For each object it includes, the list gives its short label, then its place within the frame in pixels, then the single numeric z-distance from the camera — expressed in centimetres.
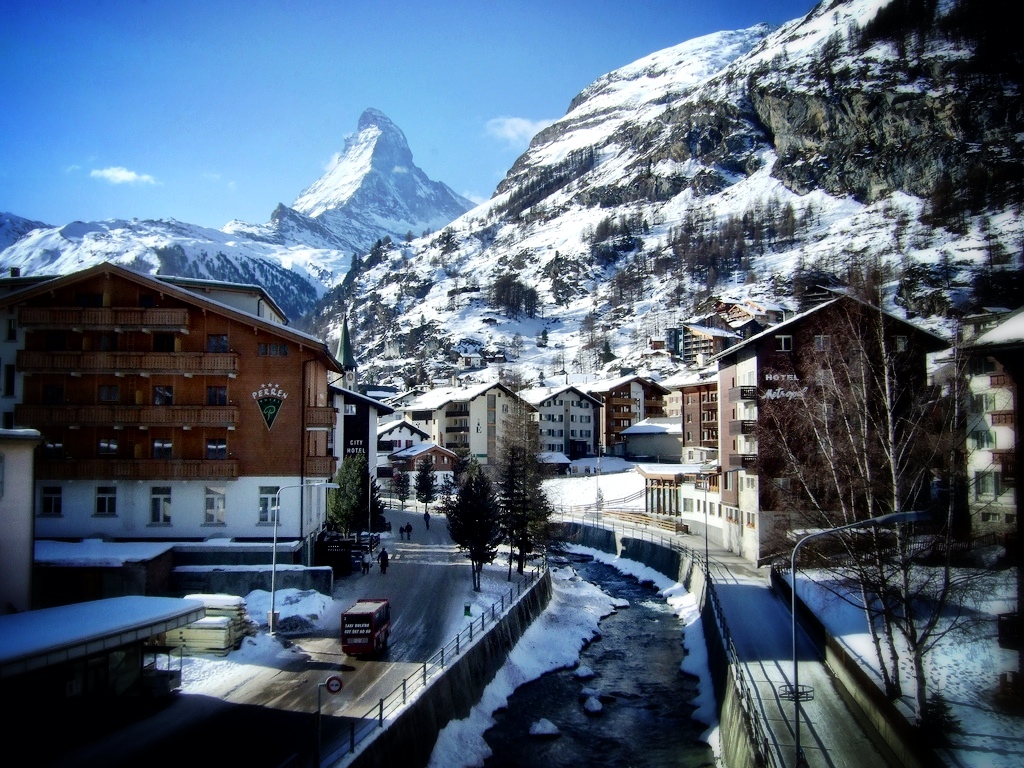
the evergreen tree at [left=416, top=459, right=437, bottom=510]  7738
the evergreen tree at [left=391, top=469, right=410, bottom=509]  8588
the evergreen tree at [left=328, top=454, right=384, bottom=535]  5194
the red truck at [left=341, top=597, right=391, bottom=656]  2780
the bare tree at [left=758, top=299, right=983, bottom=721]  2153
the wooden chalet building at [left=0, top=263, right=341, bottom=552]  3838
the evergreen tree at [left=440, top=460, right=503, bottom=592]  4109
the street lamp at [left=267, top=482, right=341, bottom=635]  2984
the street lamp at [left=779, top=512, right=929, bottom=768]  1697
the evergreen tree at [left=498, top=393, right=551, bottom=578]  4678
